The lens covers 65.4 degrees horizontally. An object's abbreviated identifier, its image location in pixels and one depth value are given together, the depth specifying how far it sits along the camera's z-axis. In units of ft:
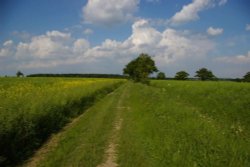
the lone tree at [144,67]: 162.16
